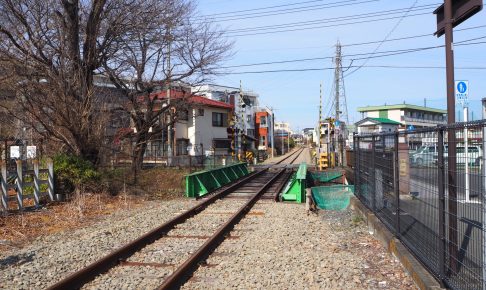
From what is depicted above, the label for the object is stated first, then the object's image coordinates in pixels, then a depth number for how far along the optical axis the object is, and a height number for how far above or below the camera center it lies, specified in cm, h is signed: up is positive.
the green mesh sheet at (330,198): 1341 -146
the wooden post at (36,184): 1288 -86
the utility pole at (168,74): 2278 +411
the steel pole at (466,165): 421 -18
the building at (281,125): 18138 +985
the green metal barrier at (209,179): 1650 -122
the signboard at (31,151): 1819 +10
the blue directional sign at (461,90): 1027 +126
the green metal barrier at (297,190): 1525 -139
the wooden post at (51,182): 1390 -87
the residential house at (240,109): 6120 +643
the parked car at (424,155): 529 -10
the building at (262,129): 7675 +347
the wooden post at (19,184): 1205 -81
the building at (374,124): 3109 +167
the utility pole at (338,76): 4296 +689
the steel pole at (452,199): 463 -54
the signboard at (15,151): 2045 +12
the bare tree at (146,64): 2006 +436
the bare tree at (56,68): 1542 +298
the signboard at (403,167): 674 -30
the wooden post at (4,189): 1146 -88
